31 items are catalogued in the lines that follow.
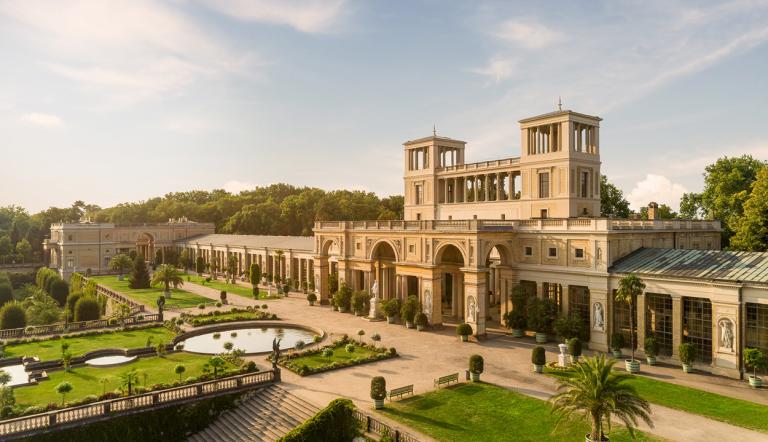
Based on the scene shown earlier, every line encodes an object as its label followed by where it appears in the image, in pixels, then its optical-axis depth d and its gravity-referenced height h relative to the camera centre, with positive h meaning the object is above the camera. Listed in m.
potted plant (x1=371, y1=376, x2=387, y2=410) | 25.66 -8.80
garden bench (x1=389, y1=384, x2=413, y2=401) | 26.75 -9.22
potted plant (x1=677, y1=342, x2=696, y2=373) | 31.06 -8.47
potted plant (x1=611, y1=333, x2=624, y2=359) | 34.94 -8.65
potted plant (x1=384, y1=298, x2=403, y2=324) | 46.72 -8.09
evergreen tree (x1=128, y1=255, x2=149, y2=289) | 71.12 -7.37
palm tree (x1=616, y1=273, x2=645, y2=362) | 31.86 -4.30
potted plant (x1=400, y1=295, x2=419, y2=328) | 44.66 -7.83
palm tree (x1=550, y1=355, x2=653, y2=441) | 19.08 -6.93
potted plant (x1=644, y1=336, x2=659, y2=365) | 33.09 -8.61
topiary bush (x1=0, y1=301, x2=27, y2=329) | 45.69 -8.49
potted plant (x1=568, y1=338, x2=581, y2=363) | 33.50 -8.50
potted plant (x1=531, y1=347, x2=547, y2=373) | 30.98 -8.61
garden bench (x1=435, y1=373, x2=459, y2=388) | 28.74 -9.25
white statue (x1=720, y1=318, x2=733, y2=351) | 30.02 -6.88
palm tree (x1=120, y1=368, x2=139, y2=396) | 27.21 -8.57
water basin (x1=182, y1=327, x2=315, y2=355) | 39.00 -9.85
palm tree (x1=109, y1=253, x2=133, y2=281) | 84.81 -6.39
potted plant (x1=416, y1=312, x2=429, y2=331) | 43.75 -8.68
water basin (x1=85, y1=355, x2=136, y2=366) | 34.38 -9.66
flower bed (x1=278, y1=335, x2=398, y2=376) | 32.34 -9.47
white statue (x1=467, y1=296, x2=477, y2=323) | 40.72 -7.21
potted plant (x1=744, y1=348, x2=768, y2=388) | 28.06 -8.11
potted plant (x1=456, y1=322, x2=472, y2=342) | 39.75 -8.71
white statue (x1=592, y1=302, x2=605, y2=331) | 36.78 -7.04
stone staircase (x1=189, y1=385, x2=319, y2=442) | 25.31 -10.49
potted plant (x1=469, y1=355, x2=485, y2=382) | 29.30 -8.59
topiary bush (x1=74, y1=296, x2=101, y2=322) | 49.06 -8.45
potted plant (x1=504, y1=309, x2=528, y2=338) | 41.09 -8.32
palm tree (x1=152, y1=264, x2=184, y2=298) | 64.44 -6.73
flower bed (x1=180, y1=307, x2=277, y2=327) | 46.75 -9.14
